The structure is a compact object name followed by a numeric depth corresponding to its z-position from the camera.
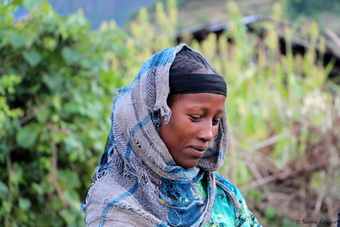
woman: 1.78
